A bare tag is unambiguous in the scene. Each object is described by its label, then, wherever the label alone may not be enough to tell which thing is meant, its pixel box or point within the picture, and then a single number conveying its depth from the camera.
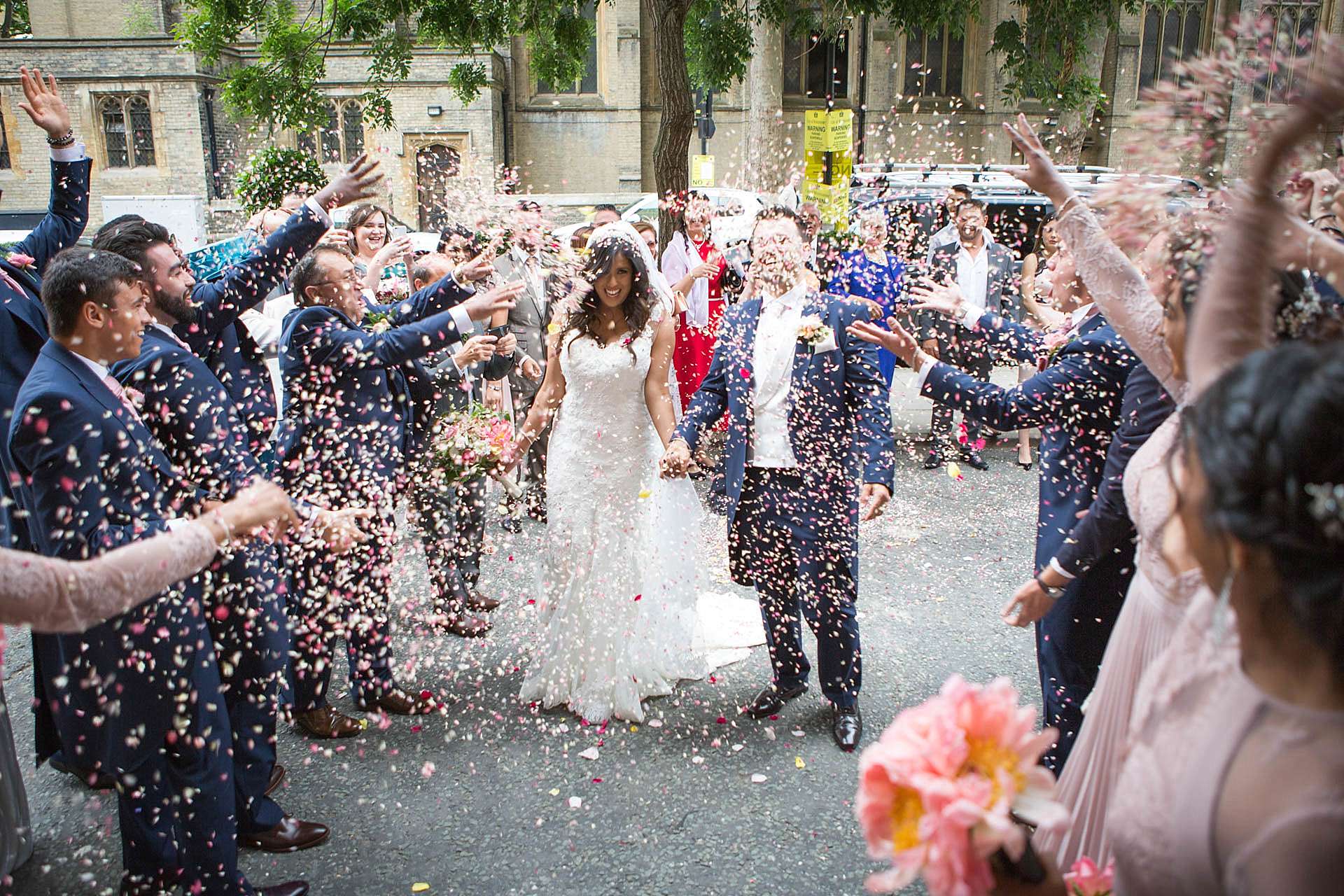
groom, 3.92
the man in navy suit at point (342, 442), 3.96
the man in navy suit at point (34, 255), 3.53
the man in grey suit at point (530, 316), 6.41
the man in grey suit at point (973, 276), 8.10
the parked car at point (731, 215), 11.34
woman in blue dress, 6.61
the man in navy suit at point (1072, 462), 3.02
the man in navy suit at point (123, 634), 2.46
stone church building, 24.86
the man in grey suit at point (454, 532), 5.11
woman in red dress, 7.76
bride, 4.30
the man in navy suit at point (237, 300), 3.45
